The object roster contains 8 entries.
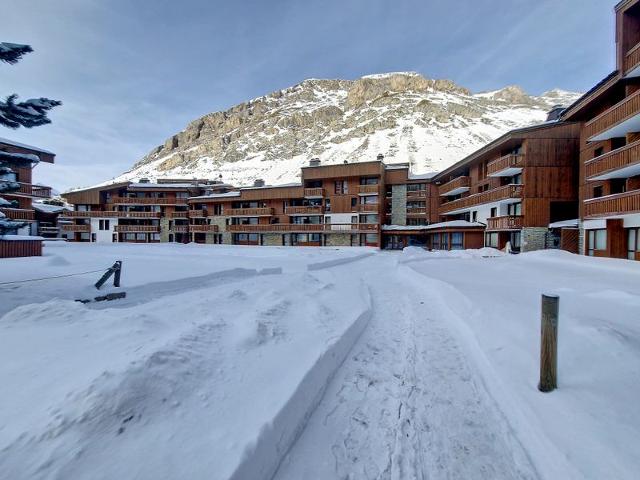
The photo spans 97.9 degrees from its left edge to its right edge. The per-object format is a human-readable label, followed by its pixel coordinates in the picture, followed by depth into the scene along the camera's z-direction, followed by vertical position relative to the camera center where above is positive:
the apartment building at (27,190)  27.96 +4.92
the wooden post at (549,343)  3.76 -1.46
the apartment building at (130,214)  47.81 +3.41
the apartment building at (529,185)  24.33 +4.52
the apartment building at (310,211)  38.84 +3.53
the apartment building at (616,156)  15.62 +4.81
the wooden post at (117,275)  9.31 -1.40
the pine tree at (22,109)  7.00 +3.31
